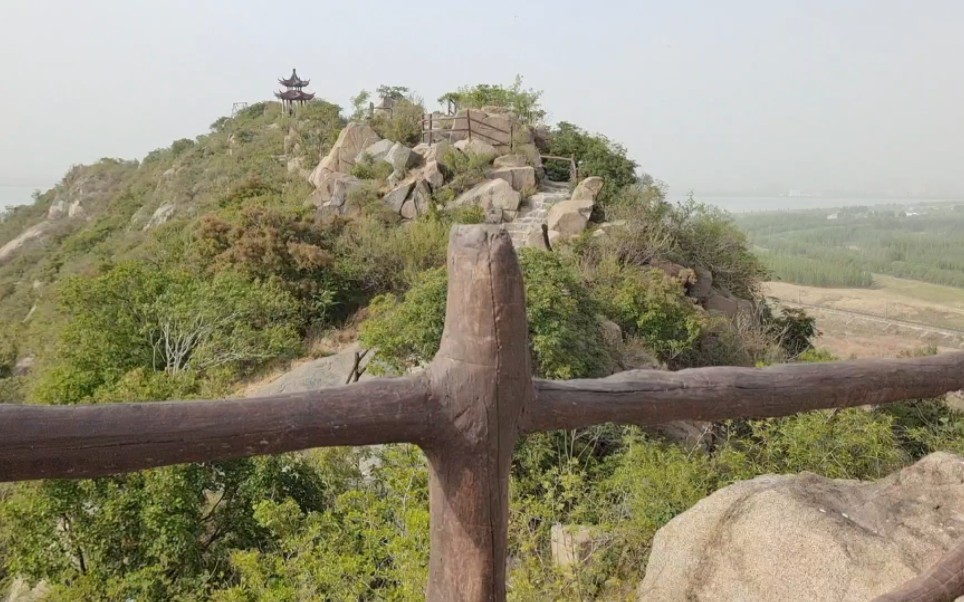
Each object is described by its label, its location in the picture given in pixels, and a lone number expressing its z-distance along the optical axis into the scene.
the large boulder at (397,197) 14.74
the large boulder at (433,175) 15.13
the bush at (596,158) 15.16
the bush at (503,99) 19.09
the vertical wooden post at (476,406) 1.10
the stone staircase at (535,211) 13.59
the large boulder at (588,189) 14.05
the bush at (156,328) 9.73
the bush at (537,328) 7.54
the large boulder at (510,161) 16.00
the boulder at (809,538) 2.27
